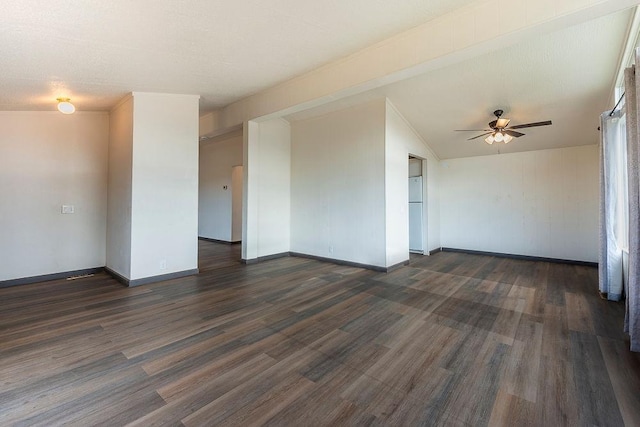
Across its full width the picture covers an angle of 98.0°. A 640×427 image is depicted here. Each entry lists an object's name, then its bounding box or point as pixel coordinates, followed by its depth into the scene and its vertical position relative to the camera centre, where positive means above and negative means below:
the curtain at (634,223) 2.30 -0.05
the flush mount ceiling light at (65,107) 3.75 +1.49
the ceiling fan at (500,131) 4.50 +1.43
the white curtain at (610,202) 3.64 +0.20
